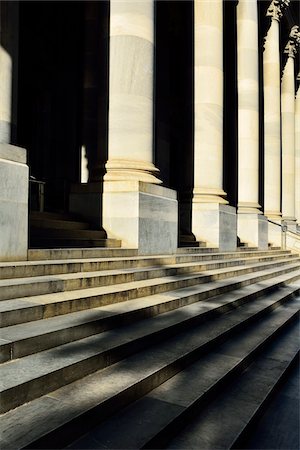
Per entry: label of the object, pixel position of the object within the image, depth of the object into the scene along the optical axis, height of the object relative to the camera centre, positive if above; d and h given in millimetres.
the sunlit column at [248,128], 20859 +6063
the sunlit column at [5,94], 9680 +3587
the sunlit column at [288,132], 31188 +8842
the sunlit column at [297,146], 35969 +8858
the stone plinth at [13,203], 6562 +647
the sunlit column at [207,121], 16234 +4987
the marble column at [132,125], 10703 +3227
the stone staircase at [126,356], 3576 -1380
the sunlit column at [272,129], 25938 +7546
